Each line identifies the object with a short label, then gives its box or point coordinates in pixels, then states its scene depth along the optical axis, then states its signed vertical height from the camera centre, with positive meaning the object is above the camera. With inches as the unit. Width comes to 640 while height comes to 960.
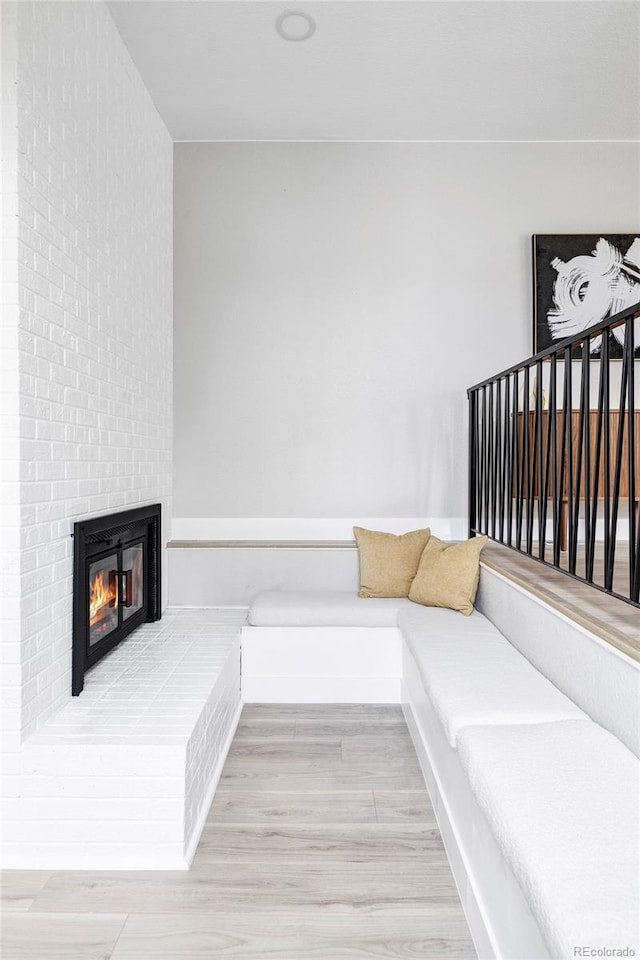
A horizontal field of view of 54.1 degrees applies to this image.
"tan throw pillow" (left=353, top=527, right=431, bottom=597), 135.3 -21.7
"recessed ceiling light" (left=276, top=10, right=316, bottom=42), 107.7 +76.5
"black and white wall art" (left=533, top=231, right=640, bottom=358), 151.5 +45.1
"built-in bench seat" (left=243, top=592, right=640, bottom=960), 42.6 -29.3
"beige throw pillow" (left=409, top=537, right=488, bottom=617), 122.4 -22.9
